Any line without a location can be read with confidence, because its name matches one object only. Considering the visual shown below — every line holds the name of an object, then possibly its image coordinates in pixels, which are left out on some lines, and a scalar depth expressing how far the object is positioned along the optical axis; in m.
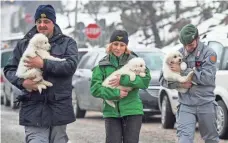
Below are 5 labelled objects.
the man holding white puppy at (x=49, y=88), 12.37
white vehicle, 22.33
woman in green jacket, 13.48
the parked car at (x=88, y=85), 28.72
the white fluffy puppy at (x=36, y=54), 12.28
